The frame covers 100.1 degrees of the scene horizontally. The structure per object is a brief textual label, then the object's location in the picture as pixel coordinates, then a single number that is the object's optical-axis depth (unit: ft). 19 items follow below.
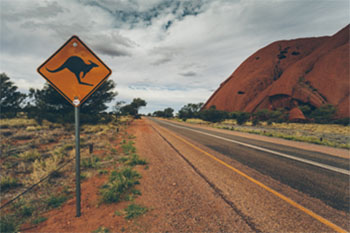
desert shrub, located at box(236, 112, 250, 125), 131.41
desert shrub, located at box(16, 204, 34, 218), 8.75
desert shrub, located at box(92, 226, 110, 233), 7.21
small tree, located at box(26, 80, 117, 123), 62.28
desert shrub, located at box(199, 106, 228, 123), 143.23
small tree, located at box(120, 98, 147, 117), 198.79
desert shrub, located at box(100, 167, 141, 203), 9.91
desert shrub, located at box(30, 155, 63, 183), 13.02
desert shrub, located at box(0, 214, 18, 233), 7.39
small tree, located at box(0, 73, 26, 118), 75.05
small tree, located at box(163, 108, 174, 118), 401.74
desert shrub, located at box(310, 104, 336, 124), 123.03
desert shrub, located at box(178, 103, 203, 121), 242.91
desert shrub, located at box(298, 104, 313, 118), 143.74
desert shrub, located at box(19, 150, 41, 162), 19.00
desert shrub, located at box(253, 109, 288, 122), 139.36
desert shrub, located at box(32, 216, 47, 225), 8.05
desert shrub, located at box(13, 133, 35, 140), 33.79
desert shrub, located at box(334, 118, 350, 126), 105.40
